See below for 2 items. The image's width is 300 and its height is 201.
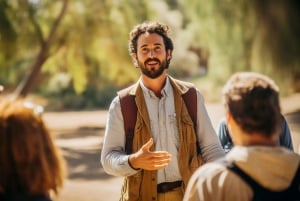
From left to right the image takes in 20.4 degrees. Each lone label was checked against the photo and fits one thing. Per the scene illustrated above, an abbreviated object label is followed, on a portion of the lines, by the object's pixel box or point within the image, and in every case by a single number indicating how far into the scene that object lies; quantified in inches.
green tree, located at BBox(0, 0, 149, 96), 686.0
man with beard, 139.5
